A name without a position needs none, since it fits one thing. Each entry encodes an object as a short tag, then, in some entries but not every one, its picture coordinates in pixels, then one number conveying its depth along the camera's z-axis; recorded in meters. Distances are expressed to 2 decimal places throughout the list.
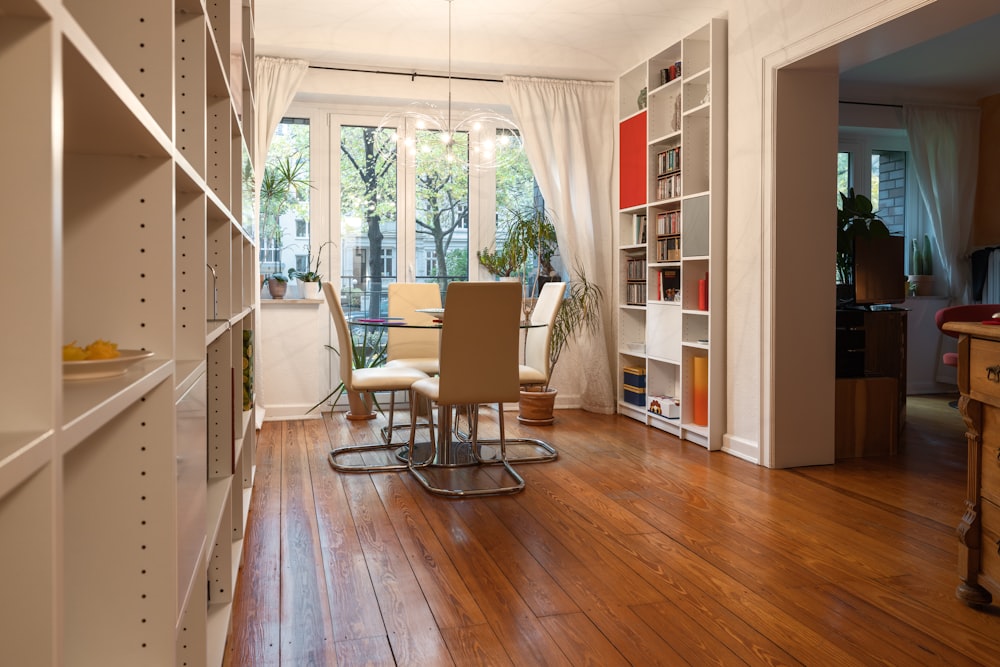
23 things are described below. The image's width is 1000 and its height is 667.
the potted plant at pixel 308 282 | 5.75
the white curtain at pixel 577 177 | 5.99
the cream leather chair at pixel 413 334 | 4.92
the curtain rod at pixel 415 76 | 5.75
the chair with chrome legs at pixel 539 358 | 4.41
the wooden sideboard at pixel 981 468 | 2.31
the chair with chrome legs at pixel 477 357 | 3.59
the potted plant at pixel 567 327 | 5.54
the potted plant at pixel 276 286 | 5.64
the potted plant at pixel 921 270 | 7.01
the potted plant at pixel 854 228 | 4.95
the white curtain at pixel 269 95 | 5.44
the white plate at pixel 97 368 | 0.90
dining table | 4.14
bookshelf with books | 4.66
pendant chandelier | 5.93
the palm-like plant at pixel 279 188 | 5.79
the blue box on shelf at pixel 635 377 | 5.69
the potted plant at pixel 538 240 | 6.08
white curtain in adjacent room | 6.89
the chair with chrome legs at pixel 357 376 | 4.12
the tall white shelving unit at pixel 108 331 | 0.59
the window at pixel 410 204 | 6.06
